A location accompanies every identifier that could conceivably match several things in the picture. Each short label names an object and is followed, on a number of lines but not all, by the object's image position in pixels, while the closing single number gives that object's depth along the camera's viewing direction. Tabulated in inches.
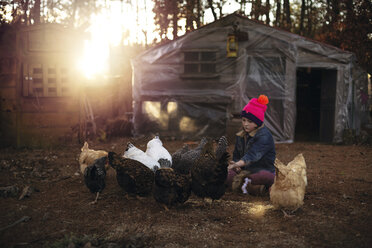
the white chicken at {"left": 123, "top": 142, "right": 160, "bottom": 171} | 180.5
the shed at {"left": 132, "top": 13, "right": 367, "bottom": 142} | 421.1
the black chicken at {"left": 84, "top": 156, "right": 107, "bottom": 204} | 169.8
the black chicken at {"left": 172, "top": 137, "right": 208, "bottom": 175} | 204.7
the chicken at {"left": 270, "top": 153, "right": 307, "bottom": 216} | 141.8
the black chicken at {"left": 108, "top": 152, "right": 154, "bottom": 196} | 162.4
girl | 176.2
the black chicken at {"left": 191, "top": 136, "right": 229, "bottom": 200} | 153.7
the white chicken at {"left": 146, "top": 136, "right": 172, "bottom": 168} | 189.3
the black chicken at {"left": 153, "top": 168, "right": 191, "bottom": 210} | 150.0
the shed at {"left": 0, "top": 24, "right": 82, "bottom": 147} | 362.3
